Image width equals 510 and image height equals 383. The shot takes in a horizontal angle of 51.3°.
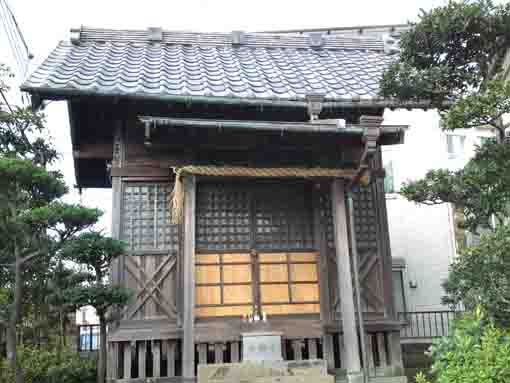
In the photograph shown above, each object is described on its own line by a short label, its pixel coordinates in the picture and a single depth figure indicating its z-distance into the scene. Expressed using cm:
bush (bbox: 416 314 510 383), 463
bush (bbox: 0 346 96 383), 917
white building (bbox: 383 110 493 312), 1680
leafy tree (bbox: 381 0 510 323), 582
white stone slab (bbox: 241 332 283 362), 834
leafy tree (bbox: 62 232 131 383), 757
